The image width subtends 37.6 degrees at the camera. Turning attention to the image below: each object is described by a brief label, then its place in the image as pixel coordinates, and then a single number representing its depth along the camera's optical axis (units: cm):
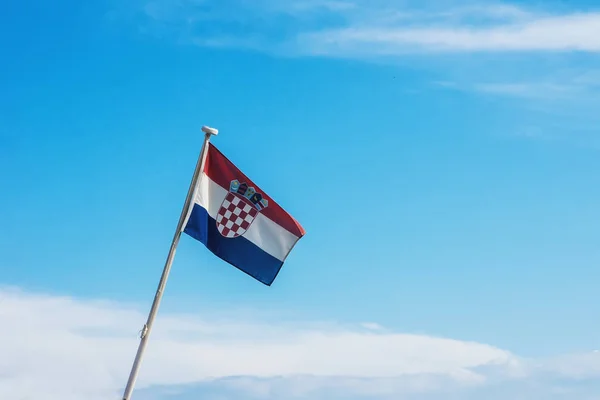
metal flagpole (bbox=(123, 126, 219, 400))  2410
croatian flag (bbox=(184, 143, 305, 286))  2656
